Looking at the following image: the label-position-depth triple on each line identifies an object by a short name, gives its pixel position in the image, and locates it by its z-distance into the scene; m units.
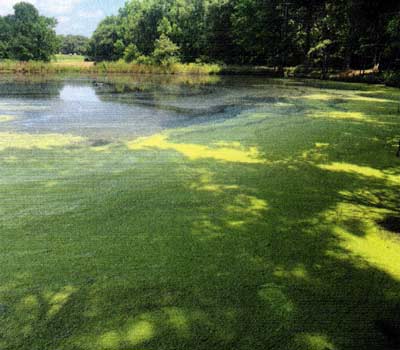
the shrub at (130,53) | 40.31
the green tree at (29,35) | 40.59
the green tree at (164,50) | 34.94
